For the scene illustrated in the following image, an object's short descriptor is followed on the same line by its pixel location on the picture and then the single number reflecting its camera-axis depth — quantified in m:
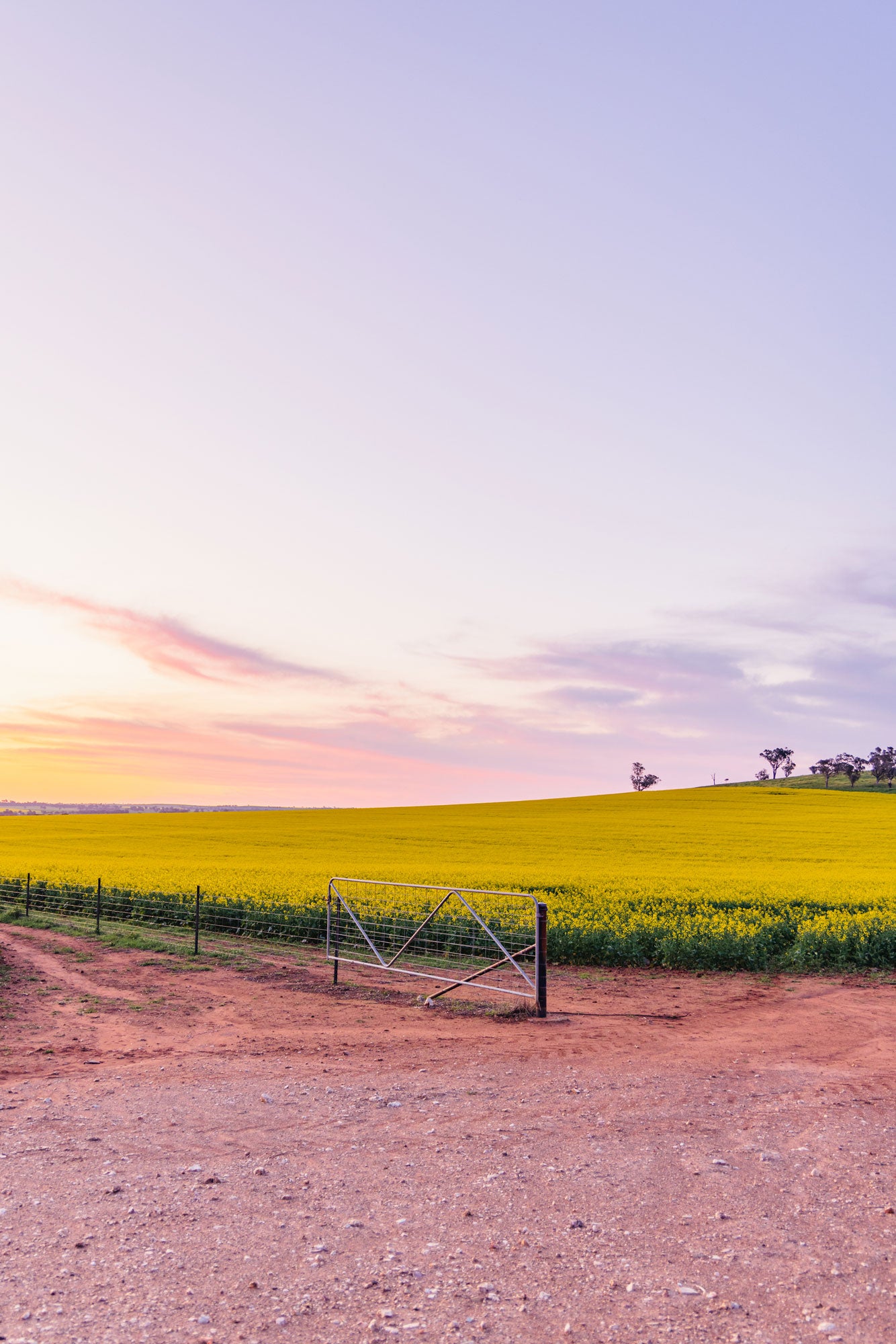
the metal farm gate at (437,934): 15.45
